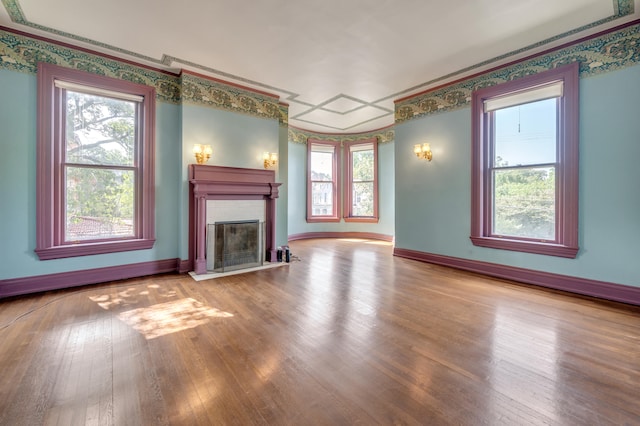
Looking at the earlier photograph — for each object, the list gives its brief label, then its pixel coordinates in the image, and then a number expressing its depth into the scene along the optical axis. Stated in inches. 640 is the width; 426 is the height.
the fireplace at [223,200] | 176.7
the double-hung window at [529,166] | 144.5
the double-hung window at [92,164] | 141.6
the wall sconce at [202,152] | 177.0
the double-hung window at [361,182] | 326.3
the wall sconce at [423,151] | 206.7
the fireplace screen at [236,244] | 182.9
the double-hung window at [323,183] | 334.3
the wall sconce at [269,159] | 209.5
